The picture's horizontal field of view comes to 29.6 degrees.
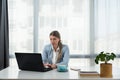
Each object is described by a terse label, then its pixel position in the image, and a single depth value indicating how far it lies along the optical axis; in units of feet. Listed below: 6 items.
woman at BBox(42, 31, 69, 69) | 11.42
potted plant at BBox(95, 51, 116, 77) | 7.46
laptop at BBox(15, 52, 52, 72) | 8.37
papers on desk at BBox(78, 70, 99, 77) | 7.50
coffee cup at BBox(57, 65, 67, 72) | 8.70
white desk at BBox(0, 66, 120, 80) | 7.39
